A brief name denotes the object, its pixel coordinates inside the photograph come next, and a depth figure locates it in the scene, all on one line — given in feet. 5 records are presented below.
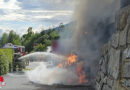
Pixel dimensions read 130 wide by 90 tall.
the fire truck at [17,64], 79.00
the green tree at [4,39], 341.82
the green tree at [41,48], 184.74
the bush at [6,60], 63.02
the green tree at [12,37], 326.65
